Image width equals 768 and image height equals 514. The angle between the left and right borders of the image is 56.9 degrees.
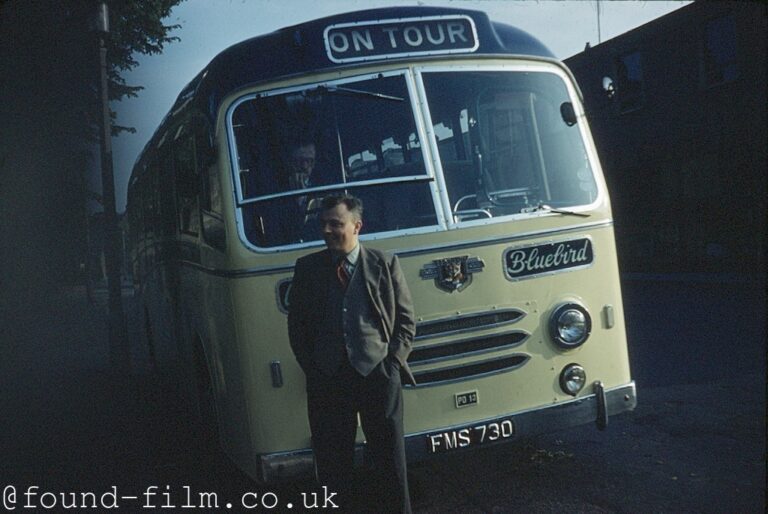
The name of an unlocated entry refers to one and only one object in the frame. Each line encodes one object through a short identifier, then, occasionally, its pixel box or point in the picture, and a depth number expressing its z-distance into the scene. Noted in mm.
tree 7586
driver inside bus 4094
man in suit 3521
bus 4078
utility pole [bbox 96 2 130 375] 10562
